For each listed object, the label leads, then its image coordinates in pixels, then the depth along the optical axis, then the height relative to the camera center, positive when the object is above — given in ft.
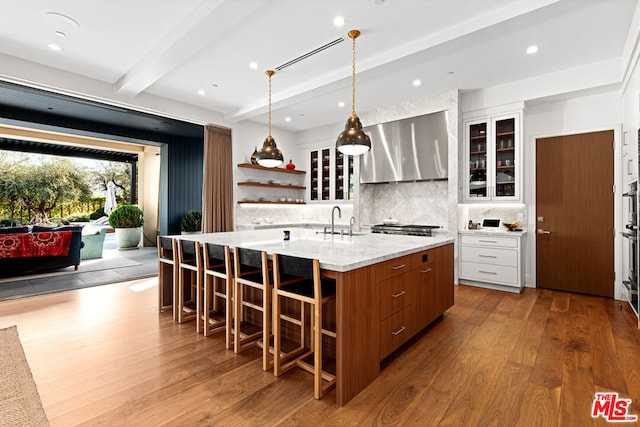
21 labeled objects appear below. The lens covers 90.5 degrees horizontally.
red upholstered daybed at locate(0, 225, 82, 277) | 16.85 -2.07
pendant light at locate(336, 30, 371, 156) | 10.24 +2.37
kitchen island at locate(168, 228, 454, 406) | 6.39 -1.82
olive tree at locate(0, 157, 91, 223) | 32.42 +2.98
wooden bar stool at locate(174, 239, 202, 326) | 10.07 -2.41
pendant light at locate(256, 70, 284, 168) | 12.80 +2.32
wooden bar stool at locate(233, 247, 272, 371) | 7.79 -2.59
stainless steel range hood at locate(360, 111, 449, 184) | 16.85 +3.54
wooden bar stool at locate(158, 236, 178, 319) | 11.85 -2.33
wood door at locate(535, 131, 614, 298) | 13.91 +0.02
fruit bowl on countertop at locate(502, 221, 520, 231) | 15.16 -0.61
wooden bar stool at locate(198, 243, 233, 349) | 8.93 -2.57
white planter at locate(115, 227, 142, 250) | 28.71 -2.35
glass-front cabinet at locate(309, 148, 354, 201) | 21.91 +2.71
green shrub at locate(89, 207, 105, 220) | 39.65 -0.27
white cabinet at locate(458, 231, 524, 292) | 14.60 -2.27
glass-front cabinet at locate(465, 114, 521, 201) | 15.25 +2.75
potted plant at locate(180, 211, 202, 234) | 26.45 -0.91
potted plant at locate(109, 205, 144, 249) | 28.73 -1.19
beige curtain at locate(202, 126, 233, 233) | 19.63 +1.93
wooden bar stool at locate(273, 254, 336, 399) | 6.61 -1.91
